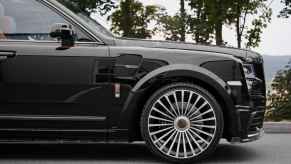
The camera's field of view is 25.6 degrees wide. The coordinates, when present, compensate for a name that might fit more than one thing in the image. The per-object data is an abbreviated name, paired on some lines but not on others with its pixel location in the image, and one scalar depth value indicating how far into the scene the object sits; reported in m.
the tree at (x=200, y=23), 14.67
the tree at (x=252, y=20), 13.48
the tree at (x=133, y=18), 16.94
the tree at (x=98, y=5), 12.98
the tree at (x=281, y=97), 10.75
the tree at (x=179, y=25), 16.50
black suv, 5.94
